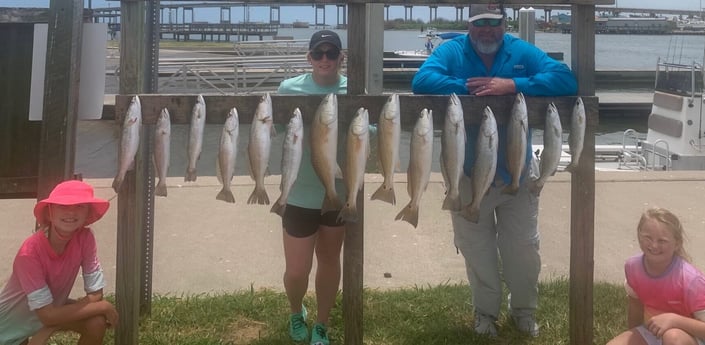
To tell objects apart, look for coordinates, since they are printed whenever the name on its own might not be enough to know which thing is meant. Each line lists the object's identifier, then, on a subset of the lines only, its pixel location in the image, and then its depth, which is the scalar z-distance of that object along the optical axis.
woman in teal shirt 3.85
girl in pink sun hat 3.08
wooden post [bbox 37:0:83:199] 3.49
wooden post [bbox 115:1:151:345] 3.44
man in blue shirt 3.62
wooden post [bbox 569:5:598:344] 3.58
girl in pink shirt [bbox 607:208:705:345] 3.01
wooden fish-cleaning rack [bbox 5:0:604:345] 3.44
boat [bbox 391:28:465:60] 26.23
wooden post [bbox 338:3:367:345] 3.48
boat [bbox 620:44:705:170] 12.20
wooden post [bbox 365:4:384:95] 6.64
